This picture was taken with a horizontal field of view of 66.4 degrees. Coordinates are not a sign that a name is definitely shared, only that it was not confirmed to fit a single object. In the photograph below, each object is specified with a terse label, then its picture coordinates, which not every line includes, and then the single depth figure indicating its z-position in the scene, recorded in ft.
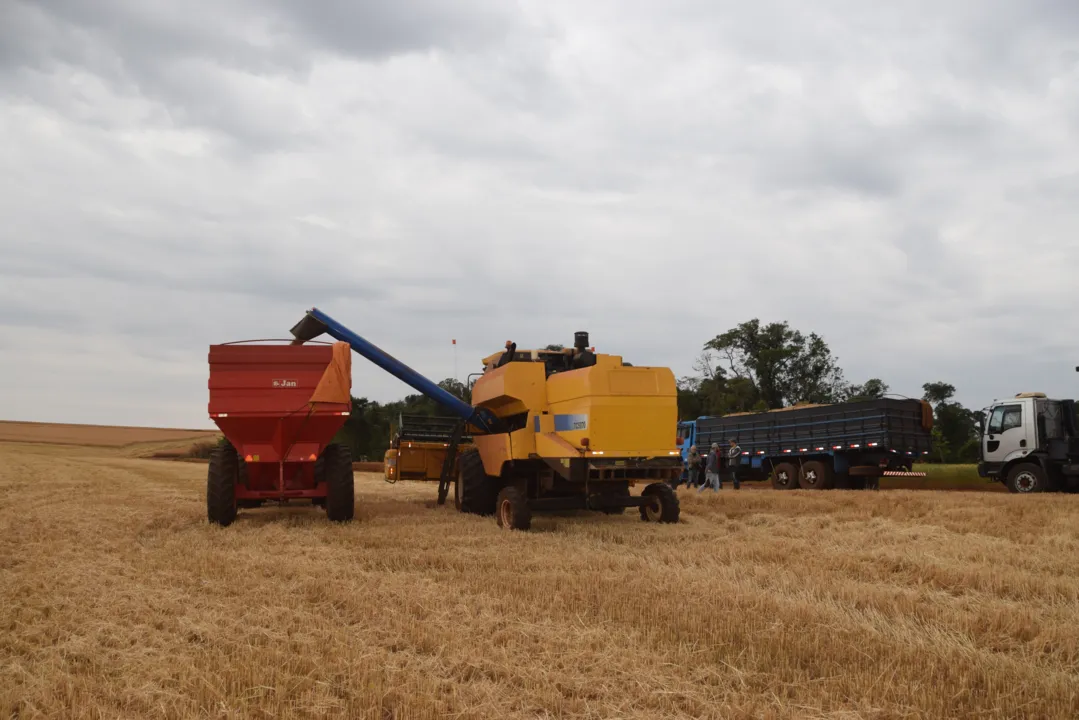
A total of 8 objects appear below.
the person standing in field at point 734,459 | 76.38
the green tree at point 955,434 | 124.26
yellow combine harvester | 35.70
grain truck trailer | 67.51
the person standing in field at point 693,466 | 76.67
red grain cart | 37.55
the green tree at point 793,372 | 168.14
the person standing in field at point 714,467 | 69.51
